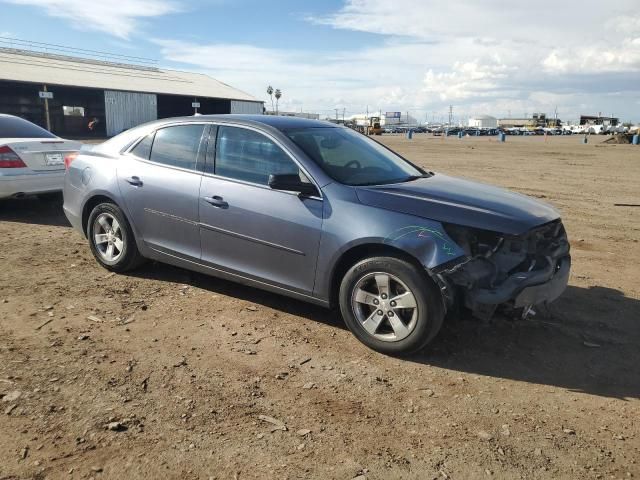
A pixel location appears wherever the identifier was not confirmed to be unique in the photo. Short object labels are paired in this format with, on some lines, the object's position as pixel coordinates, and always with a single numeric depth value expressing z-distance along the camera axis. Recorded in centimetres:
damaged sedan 368
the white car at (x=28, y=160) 760
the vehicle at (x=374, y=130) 7188
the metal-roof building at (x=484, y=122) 15790
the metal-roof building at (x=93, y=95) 3947
